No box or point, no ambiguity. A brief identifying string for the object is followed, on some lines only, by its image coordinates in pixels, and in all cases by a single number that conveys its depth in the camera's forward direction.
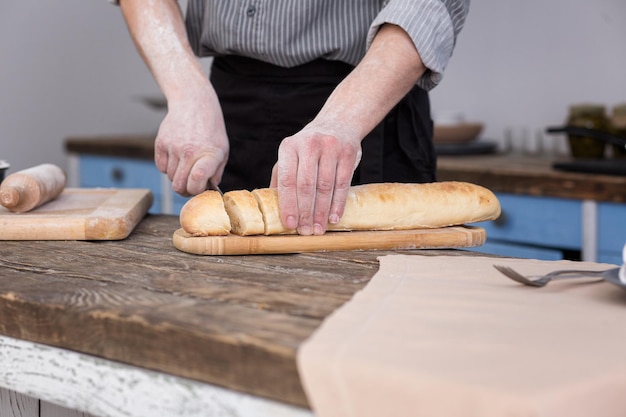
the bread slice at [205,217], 1.20
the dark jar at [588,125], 2.53
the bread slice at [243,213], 1.20
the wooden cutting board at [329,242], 1.18
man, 1.21
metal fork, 0.94
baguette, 1.22
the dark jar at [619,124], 2.46
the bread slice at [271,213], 1.21
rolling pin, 1.38
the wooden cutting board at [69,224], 1.30
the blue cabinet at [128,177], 3.14
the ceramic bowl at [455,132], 2.79
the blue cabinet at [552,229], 2.14
